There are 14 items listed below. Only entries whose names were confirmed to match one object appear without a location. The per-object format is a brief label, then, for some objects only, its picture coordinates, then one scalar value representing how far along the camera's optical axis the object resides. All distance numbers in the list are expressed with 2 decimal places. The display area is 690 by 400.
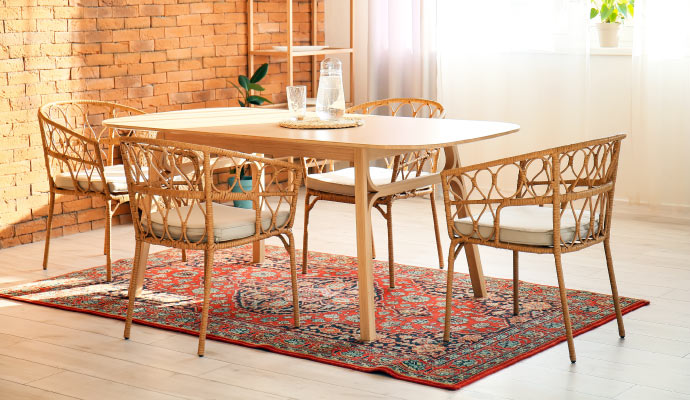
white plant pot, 5.54
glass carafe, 3.63
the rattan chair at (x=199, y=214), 3.09
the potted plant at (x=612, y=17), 5.55
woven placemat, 3.54
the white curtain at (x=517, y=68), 5.55
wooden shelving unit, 5.73
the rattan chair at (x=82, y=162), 4.06
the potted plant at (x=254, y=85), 5.63
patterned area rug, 3.10
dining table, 3.19
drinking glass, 3.78
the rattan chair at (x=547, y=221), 2.97
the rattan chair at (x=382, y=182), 3.89
